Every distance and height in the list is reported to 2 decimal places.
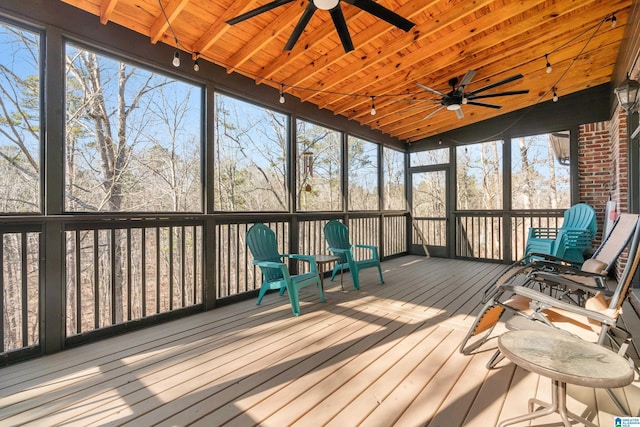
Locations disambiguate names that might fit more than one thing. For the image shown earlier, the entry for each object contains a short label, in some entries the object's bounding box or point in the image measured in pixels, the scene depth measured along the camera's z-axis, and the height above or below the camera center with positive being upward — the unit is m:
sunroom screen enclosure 2.48 +0.46
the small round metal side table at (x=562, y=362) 1.18 -0.63
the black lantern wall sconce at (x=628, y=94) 3.25 +1.24
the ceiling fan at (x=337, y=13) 2.22 +1.52
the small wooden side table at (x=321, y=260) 3.78 -0.56
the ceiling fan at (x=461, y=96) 4.02 +1.61
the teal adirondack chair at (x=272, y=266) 3.27 -0.56
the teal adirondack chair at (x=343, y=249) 4.36 -0.50
